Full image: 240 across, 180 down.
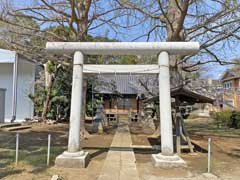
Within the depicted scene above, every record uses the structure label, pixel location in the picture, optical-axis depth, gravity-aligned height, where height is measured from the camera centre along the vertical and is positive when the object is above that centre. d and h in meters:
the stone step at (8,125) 10.69 -1.25
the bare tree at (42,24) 8.66 +4.20
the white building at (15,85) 12.09 +1.45
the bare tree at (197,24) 8.06 +3.92
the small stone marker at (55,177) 4.27 -1.75
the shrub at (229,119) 16.68 -1.42
